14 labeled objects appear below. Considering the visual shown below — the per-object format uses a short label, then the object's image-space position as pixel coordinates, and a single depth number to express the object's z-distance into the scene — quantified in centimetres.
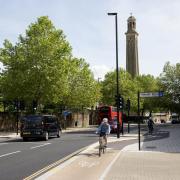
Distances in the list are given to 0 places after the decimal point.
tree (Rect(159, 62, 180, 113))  4701
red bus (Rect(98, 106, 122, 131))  2674
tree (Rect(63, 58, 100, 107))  3301
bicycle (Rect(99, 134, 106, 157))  1065
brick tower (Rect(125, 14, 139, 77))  7188
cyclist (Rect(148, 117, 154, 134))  2208
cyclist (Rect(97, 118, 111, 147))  1089
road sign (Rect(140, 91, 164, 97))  1173
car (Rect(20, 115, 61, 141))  1772
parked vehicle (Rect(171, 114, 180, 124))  5154
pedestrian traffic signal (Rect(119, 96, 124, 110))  1971
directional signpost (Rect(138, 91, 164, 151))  1171
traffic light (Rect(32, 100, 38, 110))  2679
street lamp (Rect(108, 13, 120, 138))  1874
